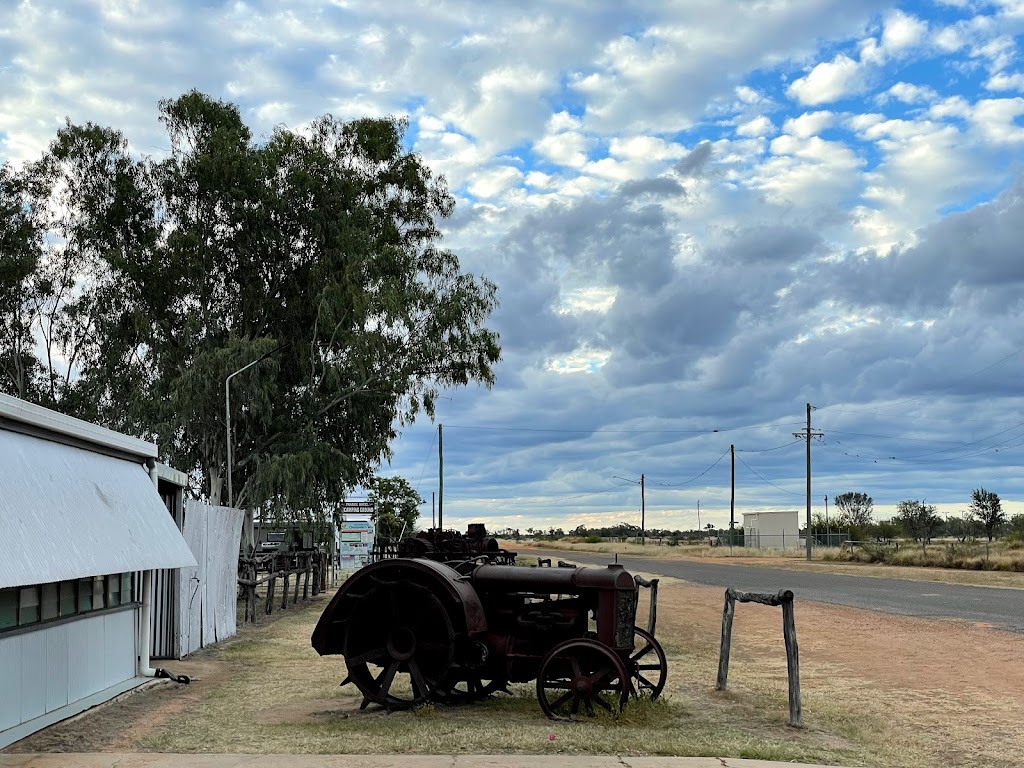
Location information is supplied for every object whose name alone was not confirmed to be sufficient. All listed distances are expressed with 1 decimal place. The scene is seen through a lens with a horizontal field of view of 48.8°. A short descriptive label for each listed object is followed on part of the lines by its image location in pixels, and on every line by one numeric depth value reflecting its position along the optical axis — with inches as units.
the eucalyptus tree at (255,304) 1392.7
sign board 1526.8
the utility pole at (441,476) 2375.7
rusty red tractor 408.8
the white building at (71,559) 365.1
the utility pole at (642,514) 4062.5
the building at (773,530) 3444.9
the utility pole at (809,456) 2416.3
